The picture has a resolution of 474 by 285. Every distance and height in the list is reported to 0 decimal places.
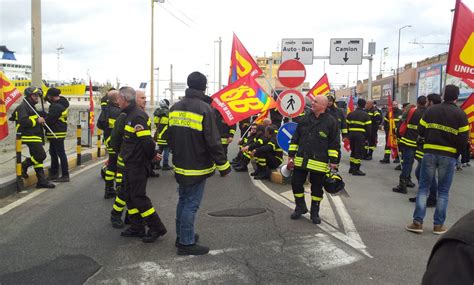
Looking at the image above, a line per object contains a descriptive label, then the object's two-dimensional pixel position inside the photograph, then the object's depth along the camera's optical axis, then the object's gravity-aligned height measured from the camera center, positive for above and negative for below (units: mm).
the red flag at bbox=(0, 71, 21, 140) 7301 -23
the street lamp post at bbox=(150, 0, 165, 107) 29141 +3316
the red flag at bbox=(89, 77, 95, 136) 14338 -523
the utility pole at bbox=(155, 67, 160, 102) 75556 +1601
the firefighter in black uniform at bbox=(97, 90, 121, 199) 6832 -553
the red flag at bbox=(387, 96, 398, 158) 11539 -814
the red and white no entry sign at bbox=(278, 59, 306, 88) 8953 +614
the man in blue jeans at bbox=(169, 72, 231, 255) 4605 -548
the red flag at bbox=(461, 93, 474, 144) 7078 -16
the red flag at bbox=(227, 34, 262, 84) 9797 +937
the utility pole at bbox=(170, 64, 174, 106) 64000 +2501
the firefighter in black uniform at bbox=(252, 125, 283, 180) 9438 -1212
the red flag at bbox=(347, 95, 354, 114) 13605 -65
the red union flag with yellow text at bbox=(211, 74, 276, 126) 7961 -7
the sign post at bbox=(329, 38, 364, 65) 17594 +2179
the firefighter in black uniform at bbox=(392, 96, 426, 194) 8477 -844
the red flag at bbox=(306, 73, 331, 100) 10703 +401
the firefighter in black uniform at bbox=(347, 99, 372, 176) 10656 -763
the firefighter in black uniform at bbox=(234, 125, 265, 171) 9688 -1034
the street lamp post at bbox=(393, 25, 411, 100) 48453 +2528
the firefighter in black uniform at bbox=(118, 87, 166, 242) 5102 -742
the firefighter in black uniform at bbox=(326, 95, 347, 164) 9578 -253
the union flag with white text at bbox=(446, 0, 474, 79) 5859 +856
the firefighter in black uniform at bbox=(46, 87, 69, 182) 8438 -540
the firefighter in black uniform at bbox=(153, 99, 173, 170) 9956 -538
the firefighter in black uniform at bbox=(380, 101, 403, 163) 12759 -1356
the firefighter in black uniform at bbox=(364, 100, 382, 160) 12870 -704
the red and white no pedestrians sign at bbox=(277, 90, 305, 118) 8609 -14
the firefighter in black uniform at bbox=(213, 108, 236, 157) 10641 -816
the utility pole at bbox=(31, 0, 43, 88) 12930 +1464
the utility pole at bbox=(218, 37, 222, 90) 51016 +4900
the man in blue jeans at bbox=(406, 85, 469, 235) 5555 -552
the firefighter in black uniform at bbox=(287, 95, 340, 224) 6043 -729
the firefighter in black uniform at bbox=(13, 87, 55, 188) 7910 -618
